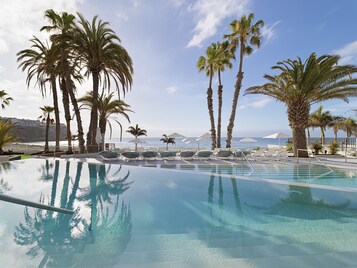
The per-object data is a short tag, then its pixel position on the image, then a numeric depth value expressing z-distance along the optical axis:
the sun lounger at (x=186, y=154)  16.27
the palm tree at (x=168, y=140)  43.80
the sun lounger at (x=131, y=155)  15.74
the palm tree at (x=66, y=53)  16.69
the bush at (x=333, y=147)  19.06
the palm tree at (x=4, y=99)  30.09
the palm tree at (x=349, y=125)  32.06
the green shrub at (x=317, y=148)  19.17
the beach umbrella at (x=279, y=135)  20.58
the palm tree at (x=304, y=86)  15.02
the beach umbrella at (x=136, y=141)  24.34
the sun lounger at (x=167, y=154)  16.22
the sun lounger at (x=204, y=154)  16.11
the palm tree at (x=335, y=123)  33.88
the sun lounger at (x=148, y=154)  16.03
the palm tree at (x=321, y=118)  34.38
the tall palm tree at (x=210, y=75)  24.30
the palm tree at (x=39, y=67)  19.72
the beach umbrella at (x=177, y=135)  25.76
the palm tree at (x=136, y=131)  38.06
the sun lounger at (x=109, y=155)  15.51
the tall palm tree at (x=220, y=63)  23.00
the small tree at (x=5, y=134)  18.09
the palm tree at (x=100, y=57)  16.92
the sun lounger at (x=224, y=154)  16.34
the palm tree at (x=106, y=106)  24.31
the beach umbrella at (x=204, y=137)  21.89
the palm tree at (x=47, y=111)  31.93
